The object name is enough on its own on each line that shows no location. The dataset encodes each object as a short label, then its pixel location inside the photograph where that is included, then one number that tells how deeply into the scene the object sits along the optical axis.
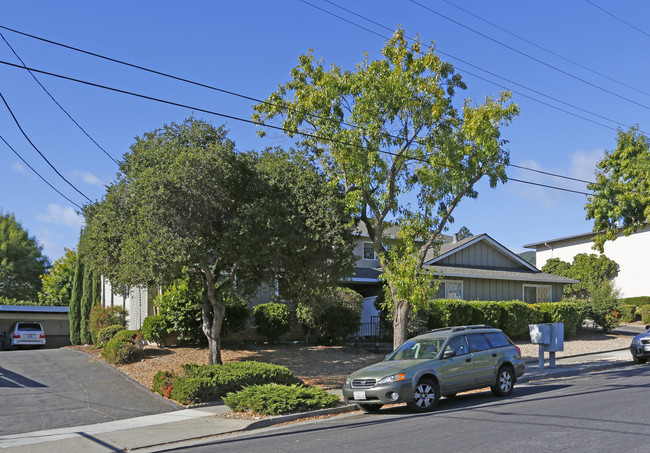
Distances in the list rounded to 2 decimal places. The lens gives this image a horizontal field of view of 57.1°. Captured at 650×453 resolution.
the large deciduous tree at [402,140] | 16.19
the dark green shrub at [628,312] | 37.03
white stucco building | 43.81
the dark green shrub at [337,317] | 22.30
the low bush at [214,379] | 13.77
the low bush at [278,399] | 12.10
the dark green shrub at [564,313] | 27.72
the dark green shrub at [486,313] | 25.20
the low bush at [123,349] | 18.84
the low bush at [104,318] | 24.39
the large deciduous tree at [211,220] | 14.36
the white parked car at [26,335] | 29.88
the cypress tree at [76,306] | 28.14
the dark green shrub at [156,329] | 20.59
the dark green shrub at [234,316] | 20.80
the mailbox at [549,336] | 19.03
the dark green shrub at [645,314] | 37.69
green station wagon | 11.62
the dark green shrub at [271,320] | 22.00
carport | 34.38
